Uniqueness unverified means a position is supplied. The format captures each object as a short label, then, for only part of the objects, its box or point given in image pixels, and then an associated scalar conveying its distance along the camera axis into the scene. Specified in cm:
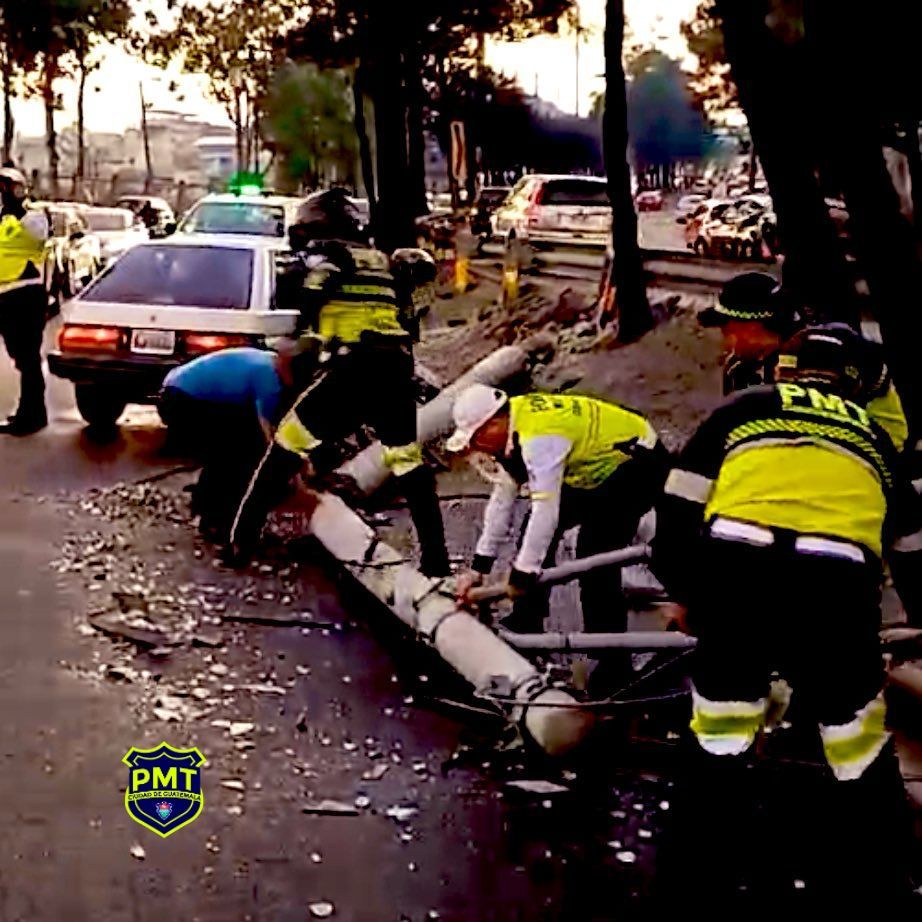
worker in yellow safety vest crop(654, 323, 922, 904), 445
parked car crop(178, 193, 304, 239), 2289
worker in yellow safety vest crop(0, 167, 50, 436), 1306
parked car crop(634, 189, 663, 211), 6814
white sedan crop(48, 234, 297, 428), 1306
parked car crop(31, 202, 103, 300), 2678
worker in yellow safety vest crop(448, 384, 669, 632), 632
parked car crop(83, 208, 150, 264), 3362
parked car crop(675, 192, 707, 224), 5544
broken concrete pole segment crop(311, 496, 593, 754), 591
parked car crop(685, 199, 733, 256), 3162
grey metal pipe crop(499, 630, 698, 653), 615
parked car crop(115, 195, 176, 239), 3878
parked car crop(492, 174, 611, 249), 2845
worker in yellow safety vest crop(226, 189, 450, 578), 888
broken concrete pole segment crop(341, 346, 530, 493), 1118
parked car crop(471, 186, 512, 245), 3237
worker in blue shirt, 976
